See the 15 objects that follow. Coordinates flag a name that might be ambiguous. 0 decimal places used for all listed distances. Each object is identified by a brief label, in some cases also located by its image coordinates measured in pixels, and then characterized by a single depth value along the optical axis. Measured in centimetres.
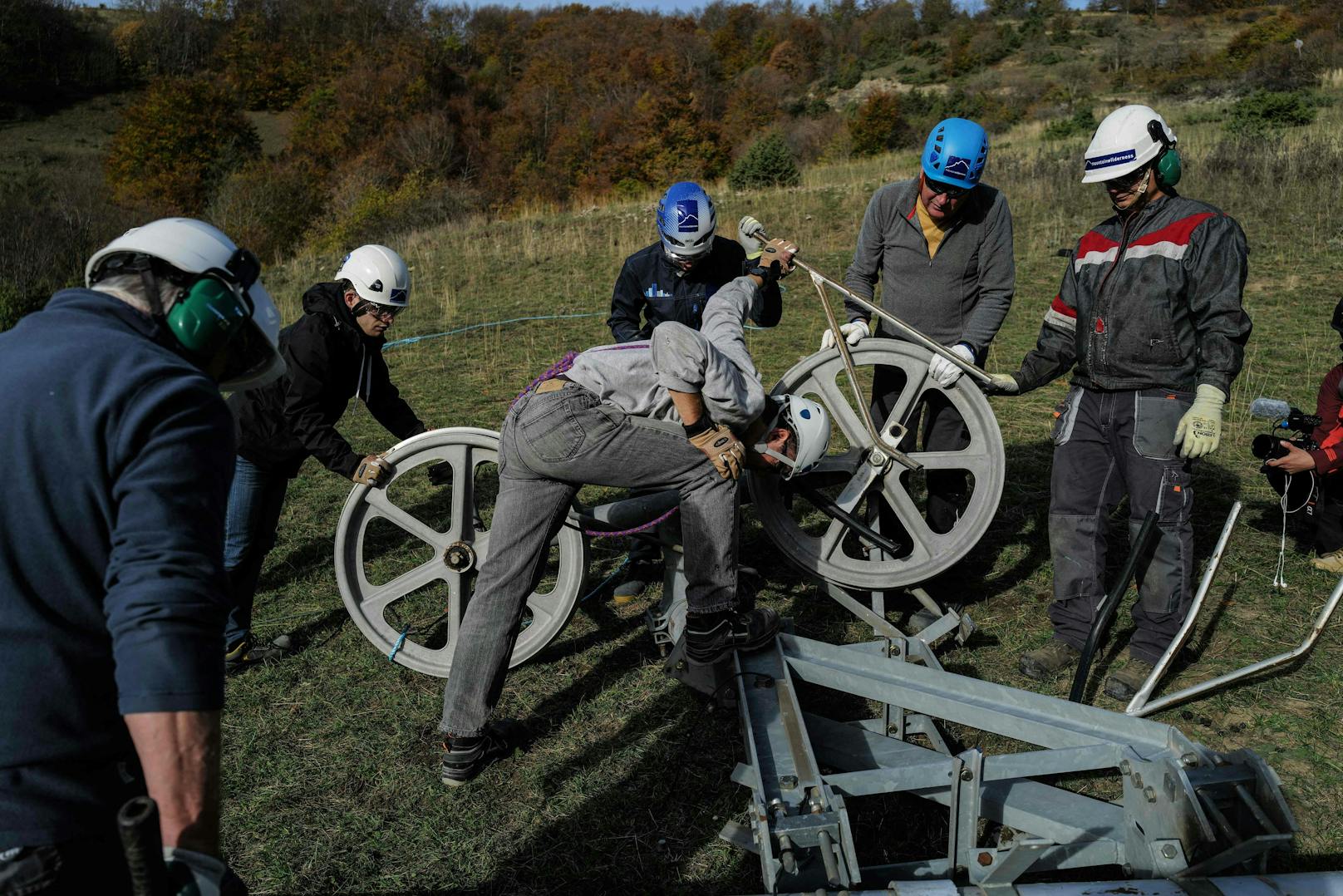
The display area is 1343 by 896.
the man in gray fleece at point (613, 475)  354
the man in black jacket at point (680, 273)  464
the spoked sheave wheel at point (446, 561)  435
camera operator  480
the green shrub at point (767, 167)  2445
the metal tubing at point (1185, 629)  372
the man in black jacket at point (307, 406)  443
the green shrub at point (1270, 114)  1852
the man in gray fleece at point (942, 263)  460
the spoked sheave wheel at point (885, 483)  446
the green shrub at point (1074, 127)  2339
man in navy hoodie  159
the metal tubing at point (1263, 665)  367
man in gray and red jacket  389
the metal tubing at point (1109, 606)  375
